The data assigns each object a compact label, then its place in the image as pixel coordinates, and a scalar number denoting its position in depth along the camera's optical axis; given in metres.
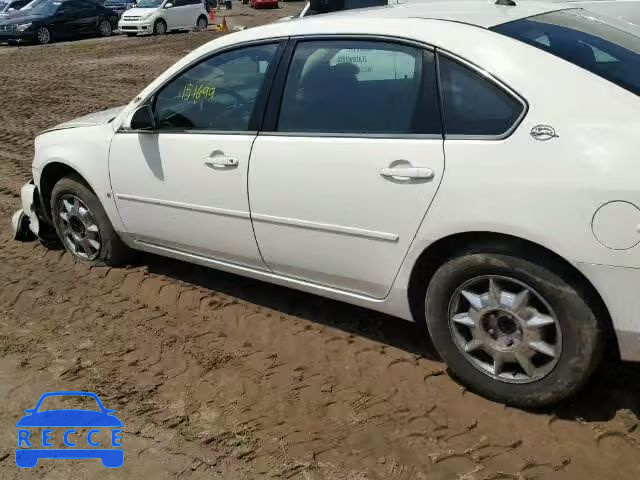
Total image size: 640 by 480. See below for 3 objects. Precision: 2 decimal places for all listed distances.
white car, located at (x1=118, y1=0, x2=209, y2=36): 24.02
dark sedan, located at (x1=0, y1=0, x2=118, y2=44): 23.03
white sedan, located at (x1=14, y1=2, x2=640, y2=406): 2.54
